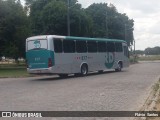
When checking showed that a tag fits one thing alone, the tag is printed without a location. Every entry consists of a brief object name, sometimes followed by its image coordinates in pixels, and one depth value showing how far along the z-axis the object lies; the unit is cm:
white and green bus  1578
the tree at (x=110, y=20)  4675
